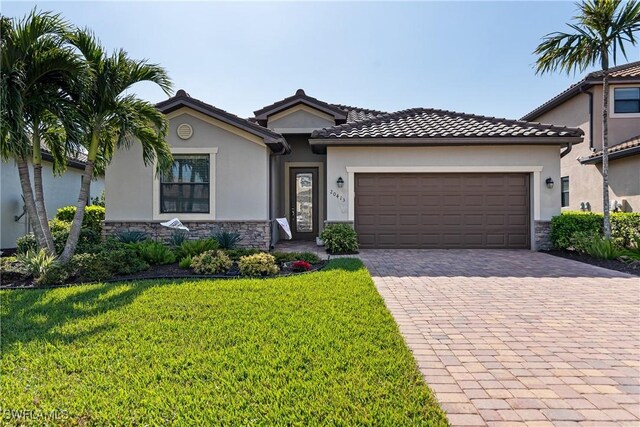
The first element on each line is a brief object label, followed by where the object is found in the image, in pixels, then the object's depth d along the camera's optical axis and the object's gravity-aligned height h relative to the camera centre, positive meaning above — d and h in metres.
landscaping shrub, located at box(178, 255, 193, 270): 8.01 -1.19
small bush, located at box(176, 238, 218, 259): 8.80 -0.94
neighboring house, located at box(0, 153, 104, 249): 11.19 +0.44
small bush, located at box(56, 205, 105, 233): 12.06 -0.13
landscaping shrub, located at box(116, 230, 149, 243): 10.12 -0.74
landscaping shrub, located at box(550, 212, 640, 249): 10.66 -0.42
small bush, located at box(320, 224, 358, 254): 10.74 -0.83
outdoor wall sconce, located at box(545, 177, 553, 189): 11.35 +1.05
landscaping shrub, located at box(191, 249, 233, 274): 7.64 -1.17
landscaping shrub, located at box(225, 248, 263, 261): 8.96 -1.09
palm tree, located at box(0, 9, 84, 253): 6.62 +2.57
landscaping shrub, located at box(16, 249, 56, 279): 7.05 -1.06
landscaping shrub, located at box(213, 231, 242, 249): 10.15 -0.82
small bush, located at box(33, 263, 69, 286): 6.73 -1.31
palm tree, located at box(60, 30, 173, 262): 7.67 +2.60
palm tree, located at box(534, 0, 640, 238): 9.83 +5.23
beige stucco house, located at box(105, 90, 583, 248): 10.98 +1.12
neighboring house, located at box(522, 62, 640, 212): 13.01 +3.09
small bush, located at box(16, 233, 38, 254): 9.27 -0.87
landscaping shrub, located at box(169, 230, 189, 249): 9.77 -0.76
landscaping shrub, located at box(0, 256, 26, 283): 7.28 -1.28
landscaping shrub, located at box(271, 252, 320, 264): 8.79 -1.18
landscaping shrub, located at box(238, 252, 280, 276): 7.52 -1.19
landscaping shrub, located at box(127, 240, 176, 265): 8.47 -1.05
